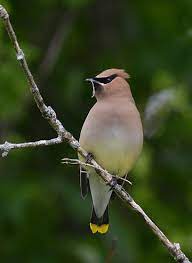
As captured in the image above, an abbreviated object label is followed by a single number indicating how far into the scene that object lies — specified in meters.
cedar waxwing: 10.59
